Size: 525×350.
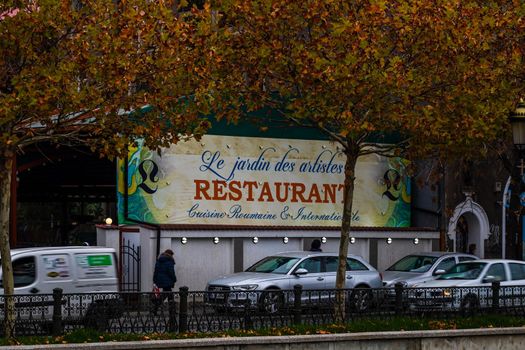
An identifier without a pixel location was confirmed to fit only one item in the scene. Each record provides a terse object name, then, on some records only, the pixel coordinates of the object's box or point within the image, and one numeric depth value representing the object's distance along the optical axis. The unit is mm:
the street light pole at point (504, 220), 37250
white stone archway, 36438
